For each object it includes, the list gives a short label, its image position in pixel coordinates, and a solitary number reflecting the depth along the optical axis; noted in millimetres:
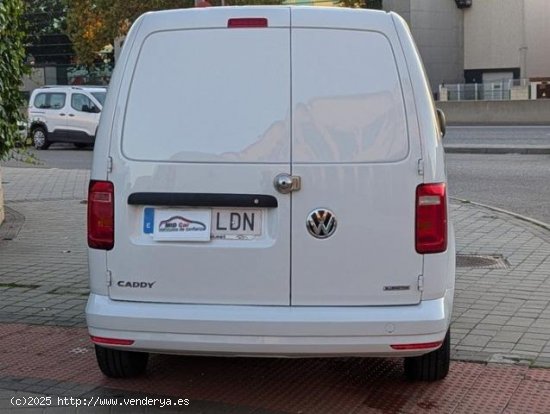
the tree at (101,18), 39906
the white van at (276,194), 4266
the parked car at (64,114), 26188
